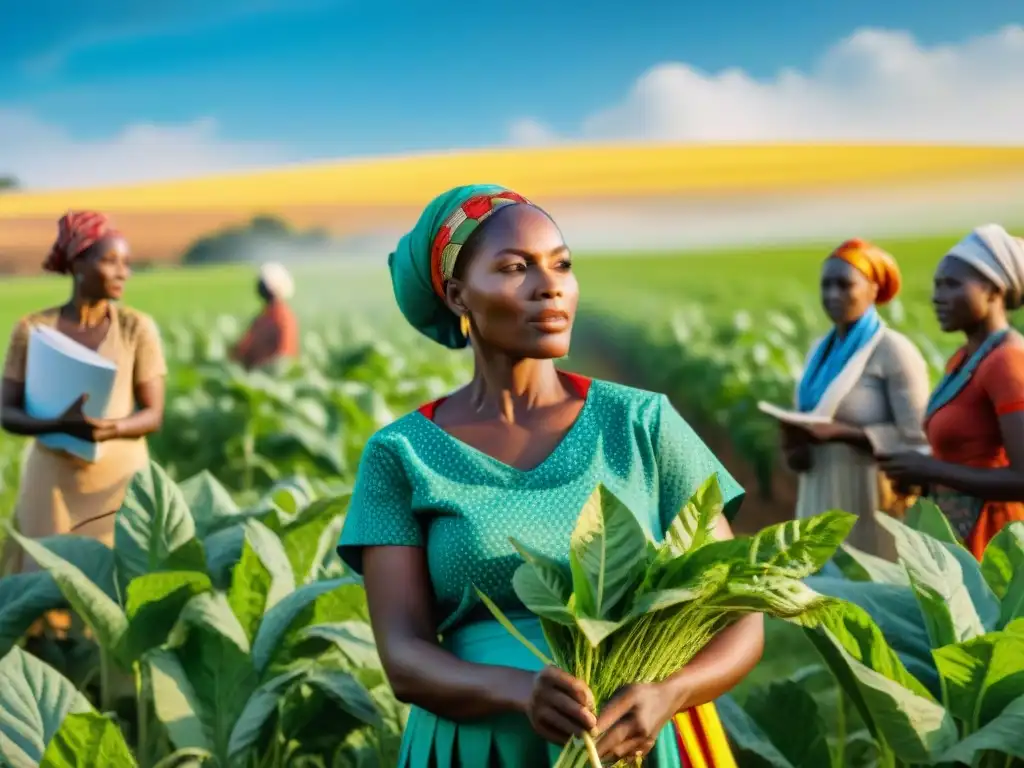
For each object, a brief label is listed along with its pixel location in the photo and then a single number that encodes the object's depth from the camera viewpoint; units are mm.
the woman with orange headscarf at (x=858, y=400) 4559
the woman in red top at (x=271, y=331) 10586
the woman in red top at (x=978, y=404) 3592
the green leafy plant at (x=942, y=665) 2580
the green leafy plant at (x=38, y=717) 2777
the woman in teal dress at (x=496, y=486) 2082
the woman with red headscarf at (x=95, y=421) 4668
